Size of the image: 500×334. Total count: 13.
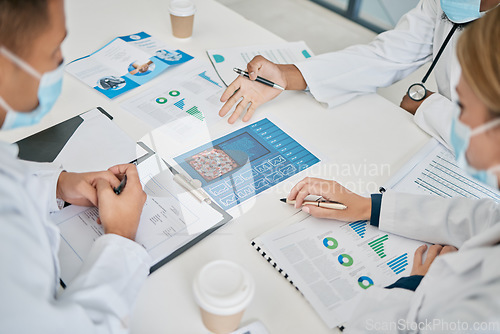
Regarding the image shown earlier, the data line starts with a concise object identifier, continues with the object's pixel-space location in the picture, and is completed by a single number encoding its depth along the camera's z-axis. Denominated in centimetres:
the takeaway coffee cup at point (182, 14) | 138
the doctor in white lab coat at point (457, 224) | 60
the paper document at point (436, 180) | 103
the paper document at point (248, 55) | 135
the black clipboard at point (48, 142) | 100
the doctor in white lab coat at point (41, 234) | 57
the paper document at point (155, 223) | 81
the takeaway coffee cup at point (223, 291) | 63
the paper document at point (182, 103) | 114
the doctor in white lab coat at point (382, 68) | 118
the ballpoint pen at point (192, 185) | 94
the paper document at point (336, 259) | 79
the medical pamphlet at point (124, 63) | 124
